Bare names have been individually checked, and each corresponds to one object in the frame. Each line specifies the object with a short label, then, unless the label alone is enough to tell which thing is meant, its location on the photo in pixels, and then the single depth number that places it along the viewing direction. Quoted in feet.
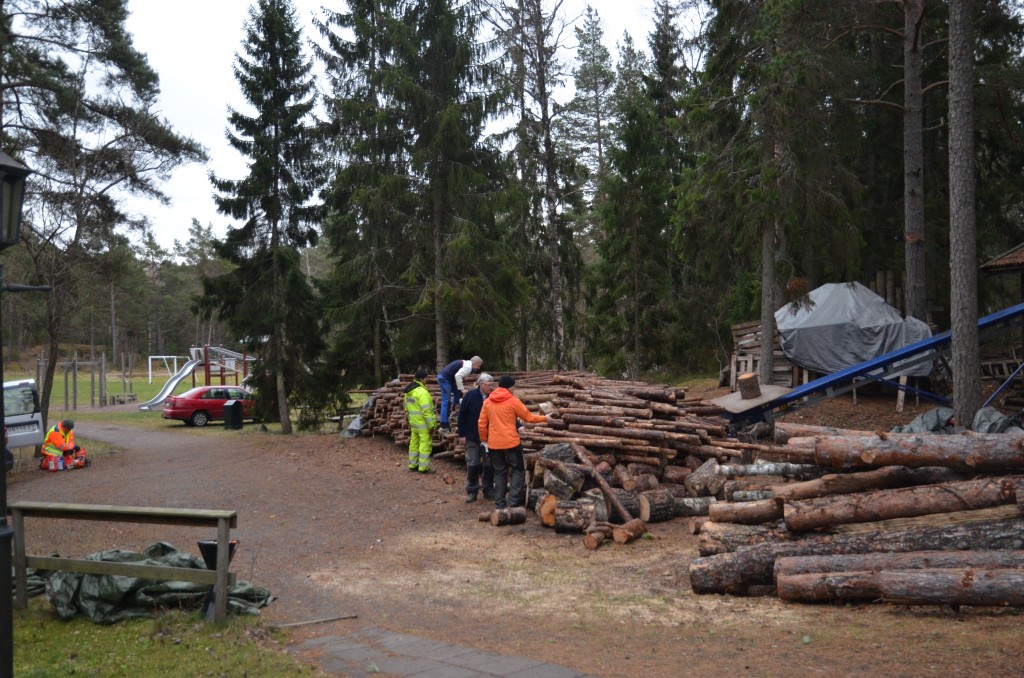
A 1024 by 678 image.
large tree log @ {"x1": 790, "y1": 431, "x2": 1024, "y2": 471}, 27.35
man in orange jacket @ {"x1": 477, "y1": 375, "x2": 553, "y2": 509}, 41.14
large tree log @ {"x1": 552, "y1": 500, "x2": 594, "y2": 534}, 38.27
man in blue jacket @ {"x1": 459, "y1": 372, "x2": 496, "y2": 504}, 45.11
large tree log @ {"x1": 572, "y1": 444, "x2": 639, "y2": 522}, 38.52
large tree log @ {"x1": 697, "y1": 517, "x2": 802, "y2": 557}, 29.48
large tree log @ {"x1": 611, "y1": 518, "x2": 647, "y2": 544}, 36.06
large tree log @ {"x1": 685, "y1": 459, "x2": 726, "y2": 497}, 42.19
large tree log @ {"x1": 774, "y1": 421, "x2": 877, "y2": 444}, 38.81
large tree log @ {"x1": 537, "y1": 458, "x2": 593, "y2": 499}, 41.60
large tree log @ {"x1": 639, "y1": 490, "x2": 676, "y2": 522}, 39.17
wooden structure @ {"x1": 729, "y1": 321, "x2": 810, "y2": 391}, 80.28
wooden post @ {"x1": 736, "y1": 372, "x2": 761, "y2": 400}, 54.54
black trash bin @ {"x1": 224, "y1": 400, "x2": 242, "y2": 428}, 101.24
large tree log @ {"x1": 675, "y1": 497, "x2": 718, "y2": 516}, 40.24
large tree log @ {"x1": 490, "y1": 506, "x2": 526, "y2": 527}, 40.24
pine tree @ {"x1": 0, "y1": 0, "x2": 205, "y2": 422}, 70.33
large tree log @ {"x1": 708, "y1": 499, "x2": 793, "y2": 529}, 30.55
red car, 112.16
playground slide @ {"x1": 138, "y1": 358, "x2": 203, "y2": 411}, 147.64
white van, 66.90
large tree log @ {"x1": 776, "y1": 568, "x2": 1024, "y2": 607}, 22.35
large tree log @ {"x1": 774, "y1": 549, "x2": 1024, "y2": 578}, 23.41
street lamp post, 17.71
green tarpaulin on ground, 24.93
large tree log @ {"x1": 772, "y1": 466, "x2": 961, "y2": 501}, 29.07
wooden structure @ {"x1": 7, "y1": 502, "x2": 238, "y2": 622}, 23.71
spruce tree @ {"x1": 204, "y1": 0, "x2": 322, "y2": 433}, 84.94
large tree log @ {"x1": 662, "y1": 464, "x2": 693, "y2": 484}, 44.86
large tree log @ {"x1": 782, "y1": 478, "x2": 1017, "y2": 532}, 26.03
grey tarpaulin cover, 75.97
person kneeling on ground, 64.75
